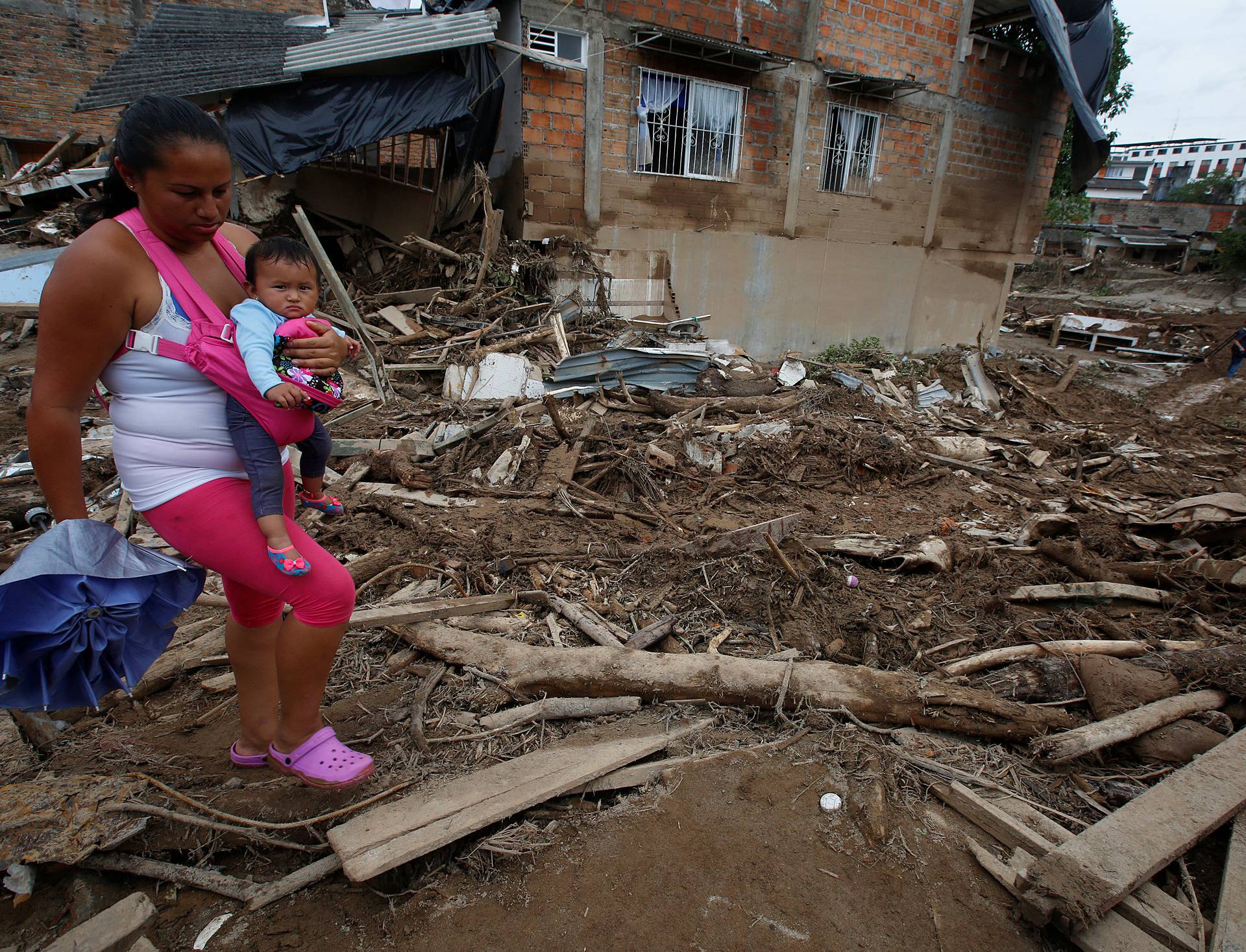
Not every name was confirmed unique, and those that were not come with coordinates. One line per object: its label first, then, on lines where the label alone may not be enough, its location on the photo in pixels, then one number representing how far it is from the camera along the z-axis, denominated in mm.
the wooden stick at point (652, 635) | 3395
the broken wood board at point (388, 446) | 6027
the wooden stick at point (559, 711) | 2742
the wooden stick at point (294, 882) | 1904
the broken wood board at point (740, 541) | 4273
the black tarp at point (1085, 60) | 11500
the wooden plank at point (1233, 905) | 1885
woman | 1597
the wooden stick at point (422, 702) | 2584
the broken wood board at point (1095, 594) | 4133
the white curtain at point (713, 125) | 10391
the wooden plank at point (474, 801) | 1947
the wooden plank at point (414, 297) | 9500
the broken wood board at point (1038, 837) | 1937
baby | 1720
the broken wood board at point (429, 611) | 3281
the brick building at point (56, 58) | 15320
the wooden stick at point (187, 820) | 2035
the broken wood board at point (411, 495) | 5324
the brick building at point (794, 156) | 9367
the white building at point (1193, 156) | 67125
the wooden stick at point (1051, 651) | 3334
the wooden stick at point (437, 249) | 9320
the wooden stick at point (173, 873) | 1933
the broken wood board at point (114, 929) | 1667
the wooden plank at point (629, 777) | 2393
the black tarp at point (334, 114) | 8336
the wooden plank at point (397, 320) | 8891
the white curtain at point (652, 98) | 9836
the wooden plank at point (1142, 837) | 1931
